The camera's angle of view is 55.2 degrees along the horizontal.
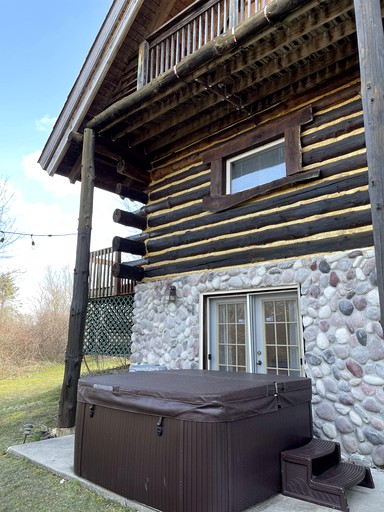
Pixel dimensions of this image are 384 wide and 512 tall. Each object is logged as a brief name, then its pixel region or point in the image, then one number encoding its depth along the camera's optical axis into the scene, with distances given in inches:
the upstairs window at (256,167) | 196.2
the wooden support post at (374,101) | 93.6
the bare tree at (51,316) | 564.4
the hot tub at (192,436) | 97.2
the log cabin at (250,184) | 148.8
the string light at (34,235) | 252.4
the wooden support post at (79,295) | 190.4
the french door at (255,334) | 176.1
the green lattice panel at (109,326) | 301.7
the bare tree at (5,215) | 596.7
